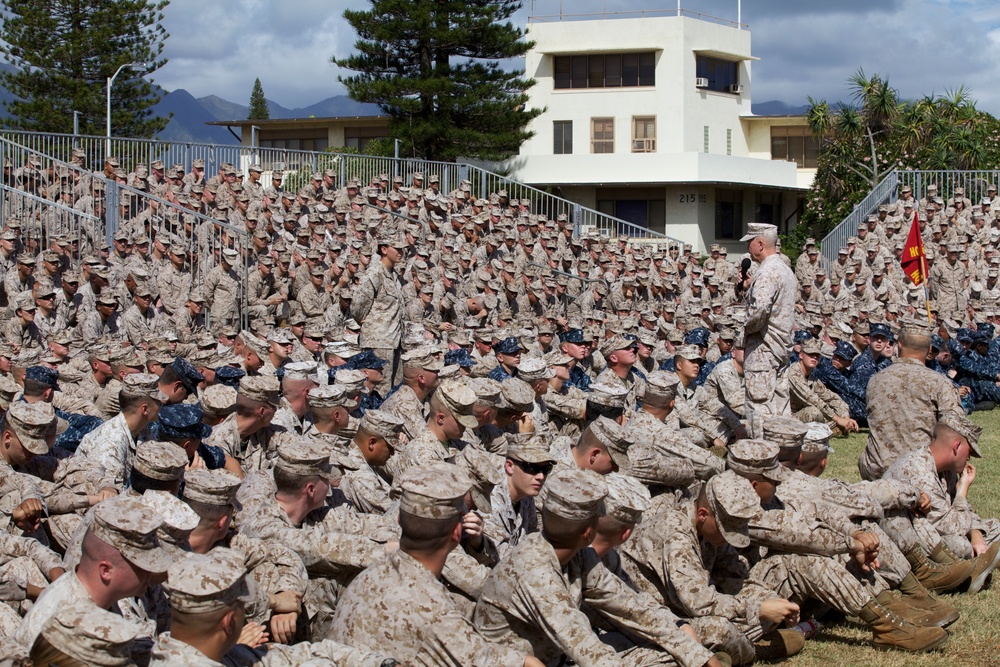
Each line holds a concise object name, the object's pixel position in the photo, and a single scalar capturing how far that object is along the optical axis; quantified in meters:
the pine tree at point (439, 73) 34.81
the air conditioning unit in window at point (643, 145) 38.91
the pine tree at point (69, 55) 40.69
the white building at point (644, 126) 38.34
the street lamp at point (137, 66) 40.36
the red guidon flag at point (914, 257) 18.77
